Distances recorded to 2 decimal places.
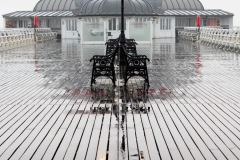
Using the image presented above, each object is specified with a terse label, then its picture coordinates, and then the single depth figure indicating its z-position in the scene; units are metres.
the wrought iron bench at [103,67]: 10.80
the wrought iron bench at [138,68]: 10.65
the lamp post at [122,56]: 13.97
